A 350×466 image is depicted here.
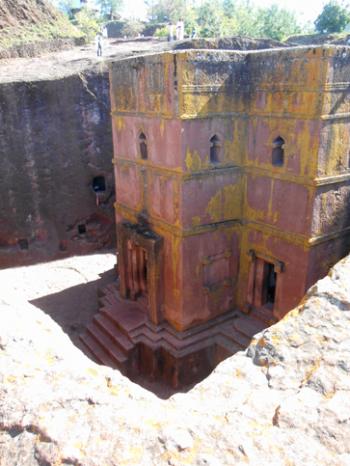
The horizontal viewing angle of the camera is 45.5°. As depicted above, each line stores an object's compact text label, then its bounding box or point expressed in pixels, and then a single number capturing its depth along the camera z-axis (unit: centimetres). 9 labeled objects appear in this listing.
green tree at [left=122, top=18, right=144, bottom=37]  3950
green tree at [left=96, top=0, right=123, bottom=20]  6287
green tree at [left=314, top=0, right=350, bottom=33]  3088
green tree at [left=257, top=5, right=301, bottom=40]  3772
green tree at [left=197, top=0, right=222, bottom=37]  3852
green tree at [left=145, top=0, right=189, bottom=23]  4944
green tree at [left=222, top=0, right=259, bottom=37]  4134
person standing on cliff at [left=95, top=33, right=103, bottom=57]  1791
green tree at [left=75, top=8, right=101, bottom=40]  3344
